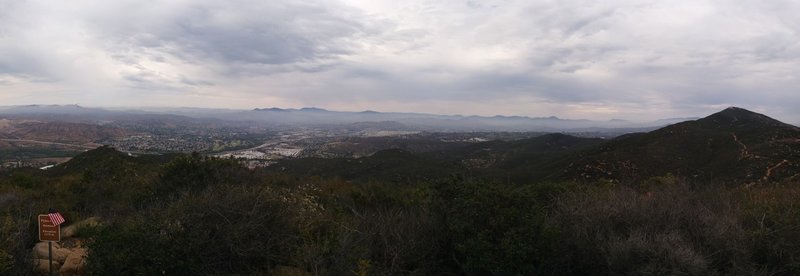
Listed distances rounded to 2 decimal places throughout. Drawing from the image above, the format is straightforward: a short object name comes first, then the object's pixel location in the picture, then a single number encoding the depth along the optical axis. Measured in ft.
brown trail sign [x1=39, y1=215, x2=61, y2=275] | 21.99
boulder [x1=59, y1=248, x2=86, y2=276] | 23.66
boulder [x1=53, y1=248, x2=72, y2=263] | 24.98
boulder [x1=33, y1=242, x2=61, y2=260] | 24.41
